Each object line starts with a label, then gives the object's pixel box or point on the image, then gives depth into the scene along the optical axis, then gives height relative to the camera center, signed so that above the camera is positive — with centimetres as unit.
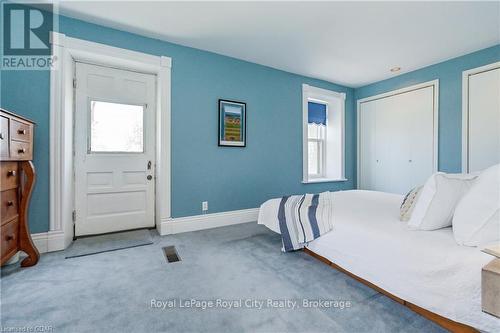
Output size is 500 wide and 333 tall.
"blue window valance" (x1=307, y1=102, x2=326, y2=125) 480 +108
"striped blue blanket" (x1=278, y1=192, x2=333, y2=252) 204 -49
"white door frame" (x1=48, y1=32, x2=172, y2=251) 251 +55
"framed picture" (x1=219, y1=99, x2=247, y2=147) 352 +63
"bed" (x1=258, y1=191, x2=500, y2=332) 117 -56
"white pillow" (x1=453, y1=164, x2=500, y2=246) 127 -26
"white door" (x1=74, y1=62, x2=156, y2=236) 297 +20
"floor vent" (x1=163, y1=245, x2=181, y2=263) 232 -92
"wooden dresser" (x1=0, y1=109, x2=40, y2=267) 182 -17
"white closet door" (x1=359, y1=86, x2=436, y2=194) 399 +46
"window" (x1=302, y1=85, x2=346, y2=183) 485 +63
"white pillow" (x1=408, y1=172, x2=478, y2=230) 155 -23
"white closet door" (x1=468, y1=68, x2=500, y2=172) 322 +65
